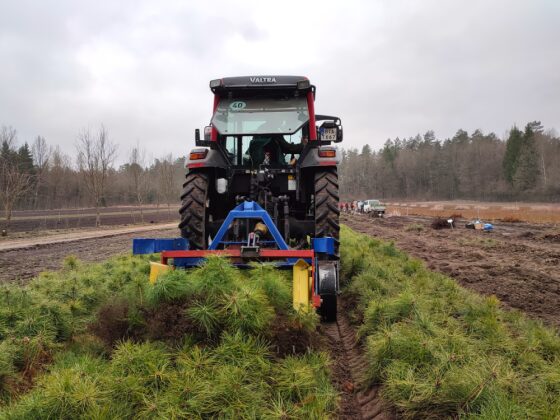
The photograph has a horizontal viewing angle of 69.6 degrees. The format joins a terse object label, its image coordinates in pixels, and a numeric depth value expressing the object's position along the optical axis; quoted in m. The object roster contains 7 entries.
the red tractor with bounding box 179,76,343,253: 5.20
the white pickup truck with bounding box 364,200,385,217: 39.69
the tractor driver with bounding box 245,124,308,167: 6.01
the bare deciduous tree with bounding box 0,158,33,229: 21.25
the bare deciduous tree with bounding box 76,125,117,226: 27.33
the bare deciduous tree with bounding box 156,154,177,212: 38.72
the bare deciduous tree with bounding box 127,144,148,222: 32.47
